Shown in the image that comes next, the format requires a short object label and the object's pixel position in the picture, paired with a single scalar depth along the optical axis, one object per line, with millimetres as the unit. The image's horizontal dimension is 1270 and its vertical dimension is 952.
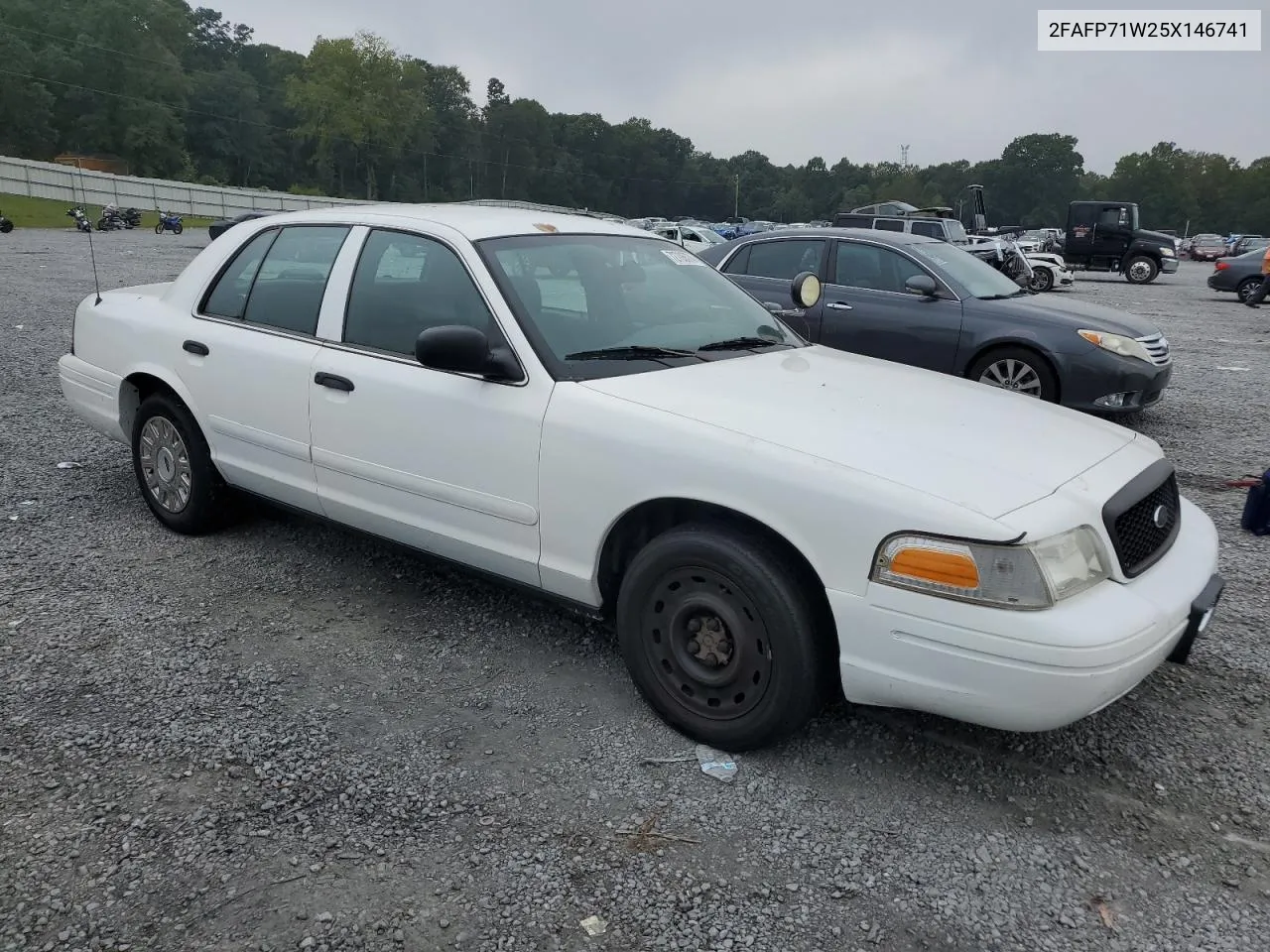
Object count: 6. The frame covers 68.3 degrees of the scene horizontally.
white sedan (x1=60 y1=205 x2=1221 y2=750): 2490
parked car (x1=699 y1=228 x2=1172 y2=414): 7184
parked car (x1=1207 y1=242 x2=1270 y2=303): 20641
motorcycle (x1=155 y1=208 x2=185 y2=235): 35562
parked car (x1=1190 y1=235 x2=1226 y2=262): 48219
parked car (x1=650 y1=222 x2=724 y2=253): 34400
